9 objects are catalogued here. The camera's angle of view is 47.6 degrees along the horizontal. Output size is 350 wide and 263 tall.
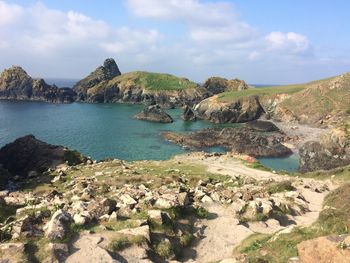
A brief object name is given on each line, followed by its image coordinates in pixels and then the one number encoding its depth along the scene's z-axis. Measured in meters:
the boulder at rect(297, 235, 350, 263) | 15.23
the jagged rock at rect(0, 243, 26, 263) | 18.08
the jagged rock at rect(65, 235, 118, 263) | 19.20
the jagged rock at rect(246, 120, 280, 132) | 112.25
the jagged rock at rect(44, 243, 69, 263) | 18.81
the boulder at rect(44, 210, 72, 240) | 20.36
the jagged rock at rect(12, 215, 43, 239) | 20.36
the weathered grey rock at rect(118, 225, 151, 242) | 21.80
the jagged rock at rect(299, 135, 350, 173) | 64.38
